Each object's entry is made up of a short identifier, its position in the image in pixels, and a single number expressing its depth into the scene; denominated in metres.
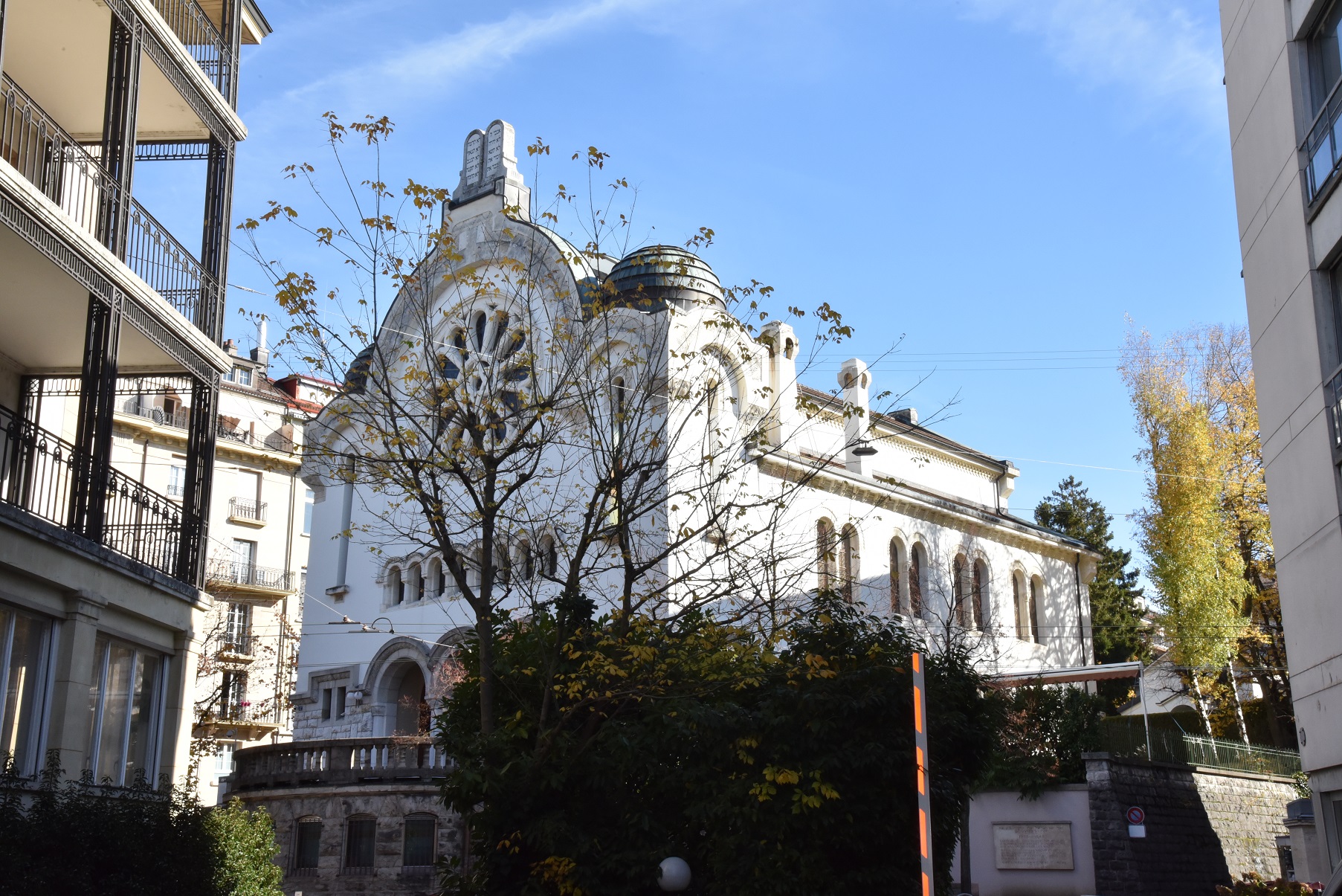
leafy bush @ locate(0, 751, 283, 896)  11.27
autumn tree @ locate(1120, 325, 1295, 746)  35.81
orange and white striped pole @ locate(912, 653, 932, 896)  8.35
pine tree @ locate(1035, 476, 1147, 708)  47.44
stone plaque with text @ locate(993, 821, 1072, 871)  25.72
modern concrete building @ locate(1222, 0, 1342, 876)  14.65
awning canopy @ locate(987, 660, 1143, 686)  32.62
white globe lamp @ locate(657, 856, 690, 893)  13.09
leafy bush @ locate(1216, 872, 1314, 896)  17.17
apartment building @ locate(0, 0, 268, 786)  13.09
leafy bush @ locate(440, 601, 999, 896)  13.05
